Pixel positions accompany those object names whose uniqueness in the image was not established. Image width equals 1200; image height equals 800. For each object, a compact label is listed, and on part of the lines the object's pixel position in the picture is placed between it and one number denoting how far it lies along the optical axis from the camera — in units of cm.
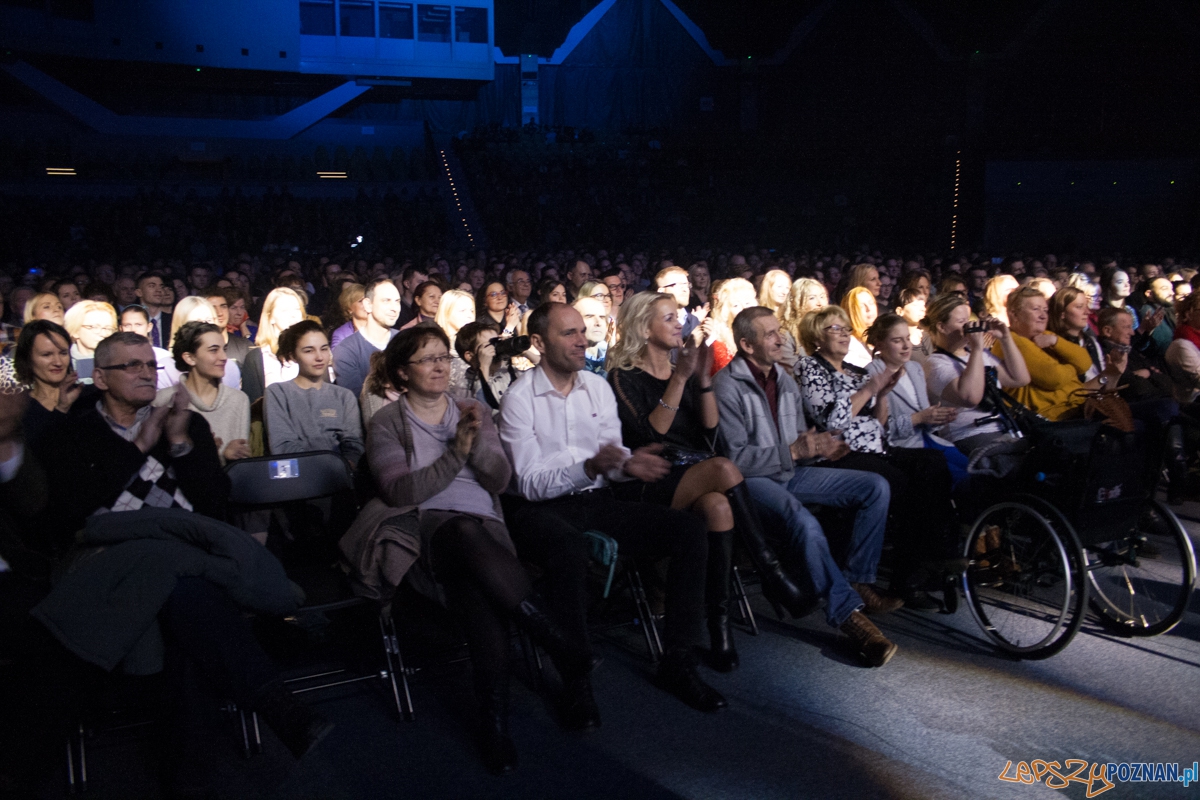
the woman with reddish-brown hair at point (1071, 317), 424
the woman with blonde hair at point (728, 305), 488
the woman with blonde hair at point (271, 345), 461
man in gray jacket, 329
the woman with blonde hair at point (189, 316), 457
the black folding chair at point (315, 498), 289
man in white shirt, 287
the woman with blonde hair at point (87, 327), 475
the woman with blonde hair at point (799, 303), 465
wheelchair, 314
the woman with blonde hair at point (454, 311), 536
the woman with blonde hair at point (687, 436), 317
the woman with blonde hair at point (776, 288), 529
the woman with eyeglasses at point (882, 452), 362
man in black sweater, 245
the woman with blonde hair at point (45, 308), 530
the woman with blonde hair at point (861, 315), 479
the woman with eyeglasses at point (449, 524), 270
